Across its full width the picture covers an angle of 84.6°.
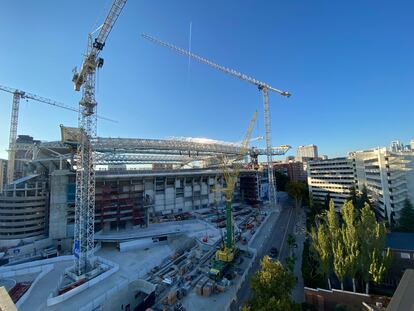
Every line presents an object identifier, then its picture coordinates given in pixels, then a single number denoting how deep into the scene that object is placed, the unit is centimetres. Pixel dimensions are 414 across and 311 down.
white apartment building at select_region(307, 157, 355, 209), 6619
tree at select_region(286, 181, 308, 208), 7244
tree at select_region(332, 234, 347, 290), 2302
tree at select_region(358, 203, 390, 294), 2222
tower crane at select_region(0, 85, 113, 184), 7138
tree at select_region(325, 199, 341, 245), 2457
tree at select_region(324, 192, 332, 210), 6240
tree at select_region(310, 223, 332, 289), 2430
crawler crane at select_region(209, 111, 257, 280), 3077
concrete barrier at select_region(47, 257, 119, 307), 2724
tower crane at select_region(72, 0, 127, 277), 3472
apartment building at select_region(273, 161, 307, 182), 13025
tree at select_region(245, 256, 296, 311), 1856
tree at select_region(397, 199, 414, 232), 3862
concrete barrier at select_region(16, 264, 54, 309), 2764
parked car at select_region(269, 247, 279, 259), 3719
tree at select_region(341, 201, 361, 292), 2298
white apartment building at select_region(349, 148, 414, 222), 4428
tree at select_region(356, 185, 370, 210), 5029
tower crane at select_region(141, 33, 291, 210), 7806
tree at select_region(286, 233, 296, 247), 3531
